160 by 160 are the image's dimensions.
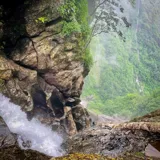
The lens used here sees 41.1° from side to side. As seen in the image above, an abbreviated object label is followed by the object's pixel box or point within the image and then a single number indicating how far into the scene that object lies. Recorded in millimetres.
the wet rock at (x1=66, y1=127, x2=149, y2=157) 8398
